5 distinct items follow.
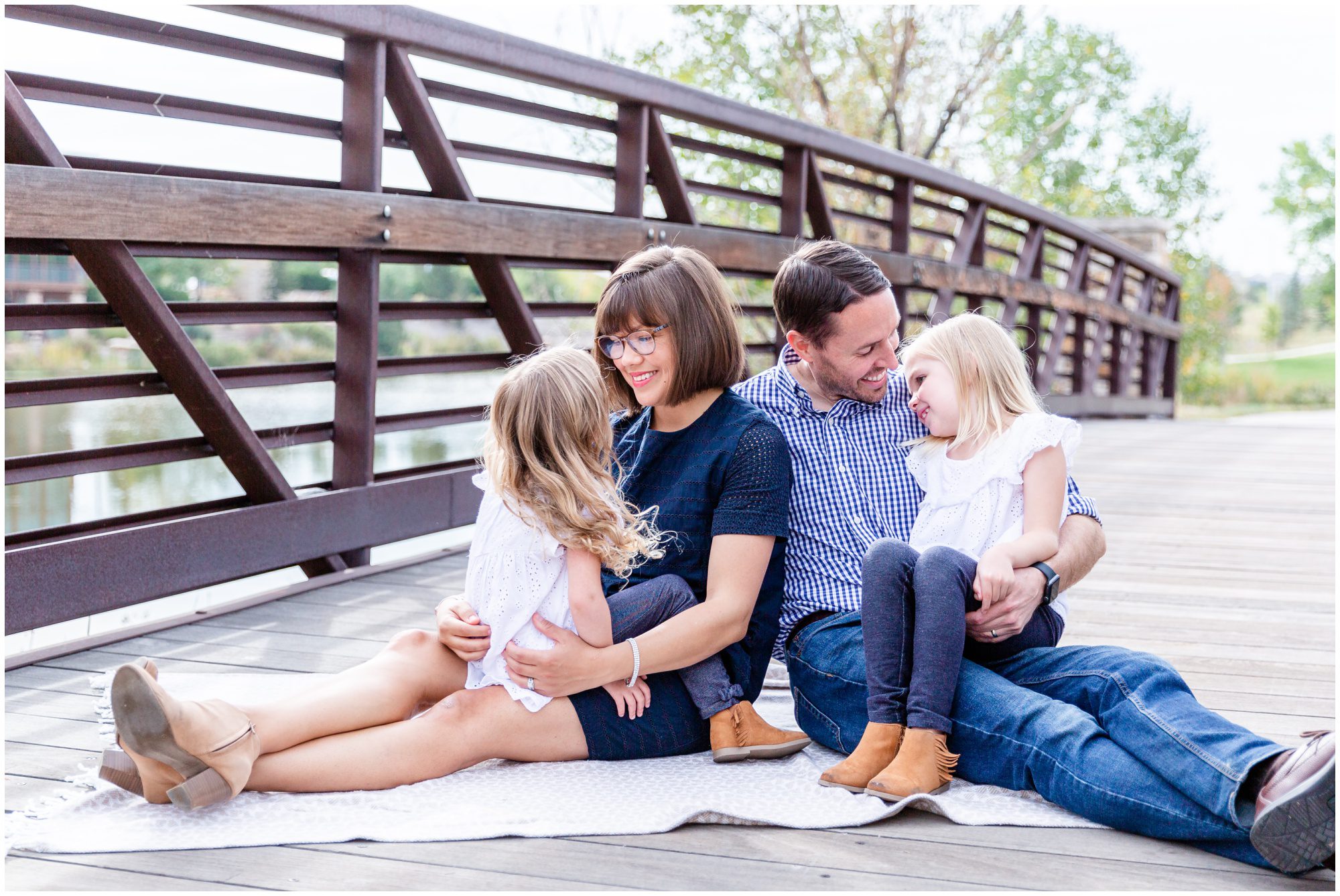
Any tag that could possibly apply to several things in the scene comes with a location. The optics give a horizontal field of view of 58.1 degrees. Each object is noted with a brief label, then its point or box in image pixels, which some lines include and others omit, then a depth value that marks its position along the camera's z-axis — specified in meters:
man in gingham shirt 1.48
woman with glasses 1.66
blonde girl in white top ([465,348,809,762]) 1.70
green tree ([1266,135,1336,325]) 26.83
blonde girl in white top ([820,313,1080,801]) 1.67
